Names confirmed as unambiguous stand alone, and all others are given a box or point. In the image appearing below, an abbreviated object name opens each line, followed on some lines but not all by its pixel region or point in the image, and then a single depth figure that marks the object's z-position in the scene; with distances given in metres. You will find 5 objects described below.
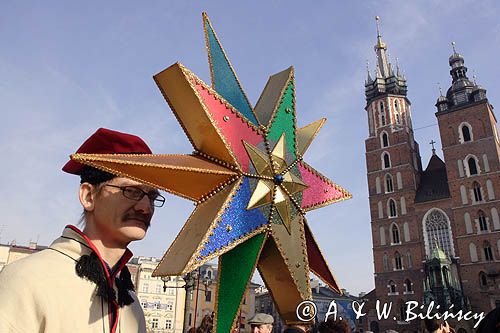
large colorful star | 1.79
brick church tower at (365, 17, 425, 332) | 33.75
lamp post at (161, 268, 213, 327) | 8.27
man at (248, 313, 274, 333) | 4.30
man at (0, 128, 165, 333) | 1.31
